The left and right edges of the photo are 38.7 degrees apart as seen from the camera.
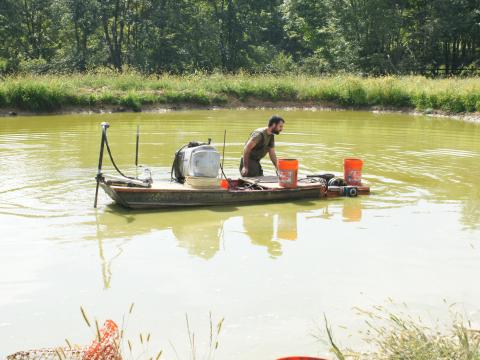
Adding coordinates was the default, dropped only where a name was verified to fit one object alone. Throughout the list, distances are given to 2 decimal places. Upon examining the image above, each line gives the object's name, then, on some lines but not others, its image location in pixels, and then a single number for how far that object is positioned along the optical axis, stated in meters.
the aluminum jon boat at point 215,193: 9.49
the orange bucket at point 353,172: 11.06
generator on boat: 9.61
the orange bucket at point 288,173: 10.23
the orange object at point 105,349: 3.82
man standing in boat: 11.15
